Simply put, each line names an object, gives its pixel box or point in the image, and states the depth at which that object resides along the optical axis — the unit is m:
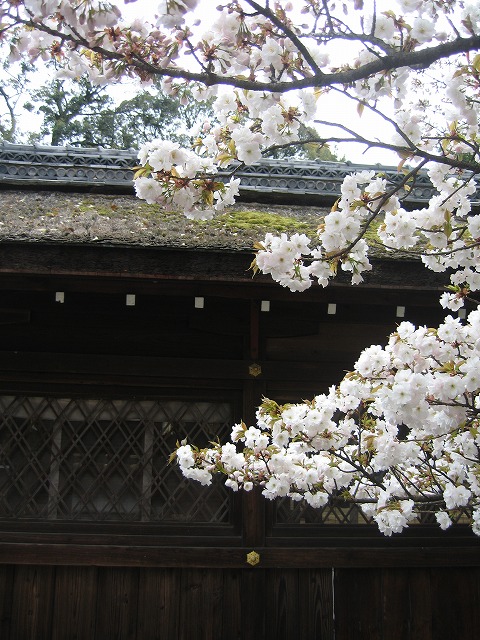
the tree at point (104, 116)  22.41
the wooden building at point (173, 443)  4.53
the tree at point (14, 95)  21.89
